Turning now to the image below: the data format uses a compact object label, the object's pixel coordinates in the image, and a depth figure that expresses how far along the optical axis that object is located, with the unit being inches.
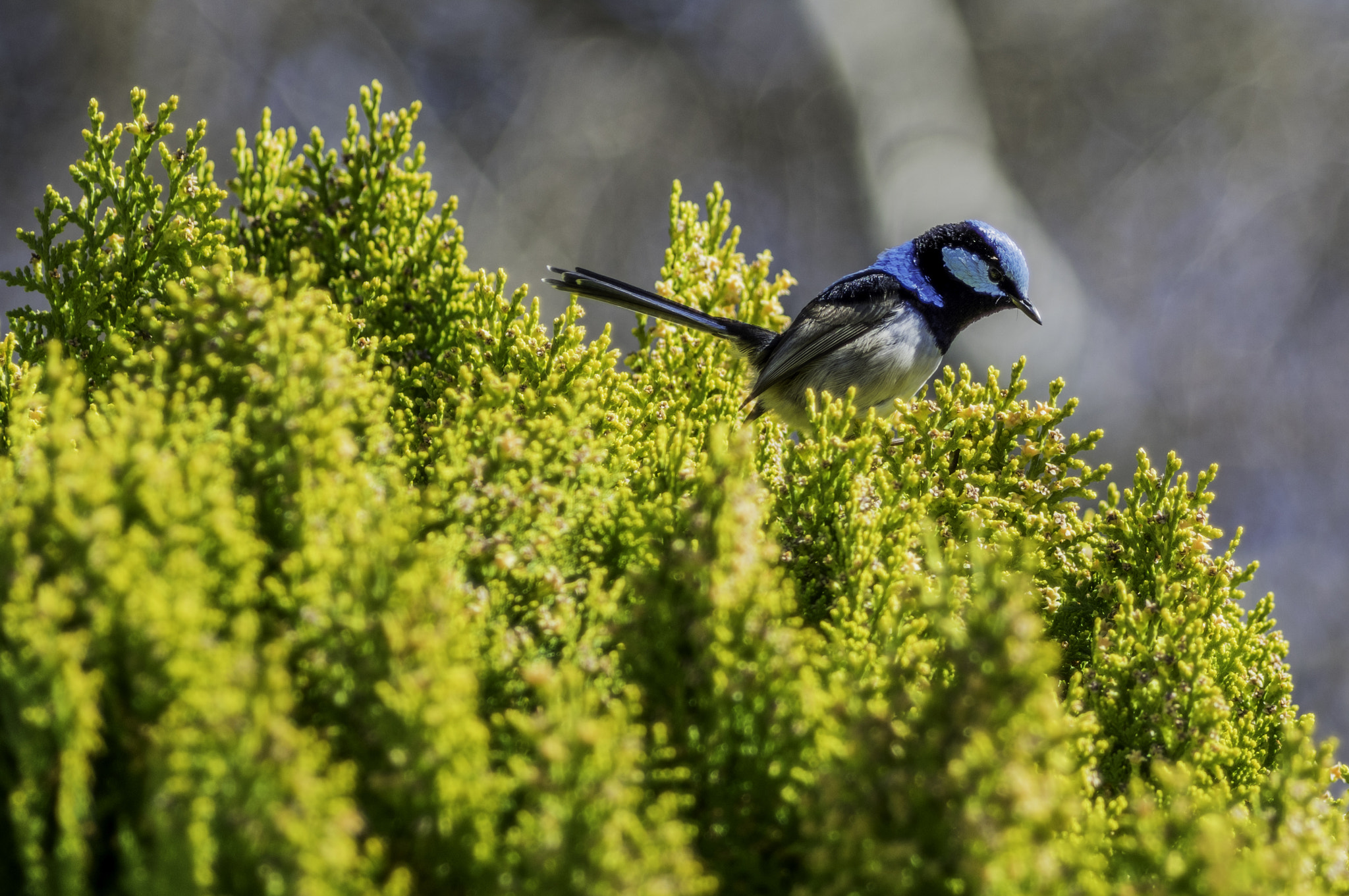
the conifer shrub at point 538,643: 110.4
